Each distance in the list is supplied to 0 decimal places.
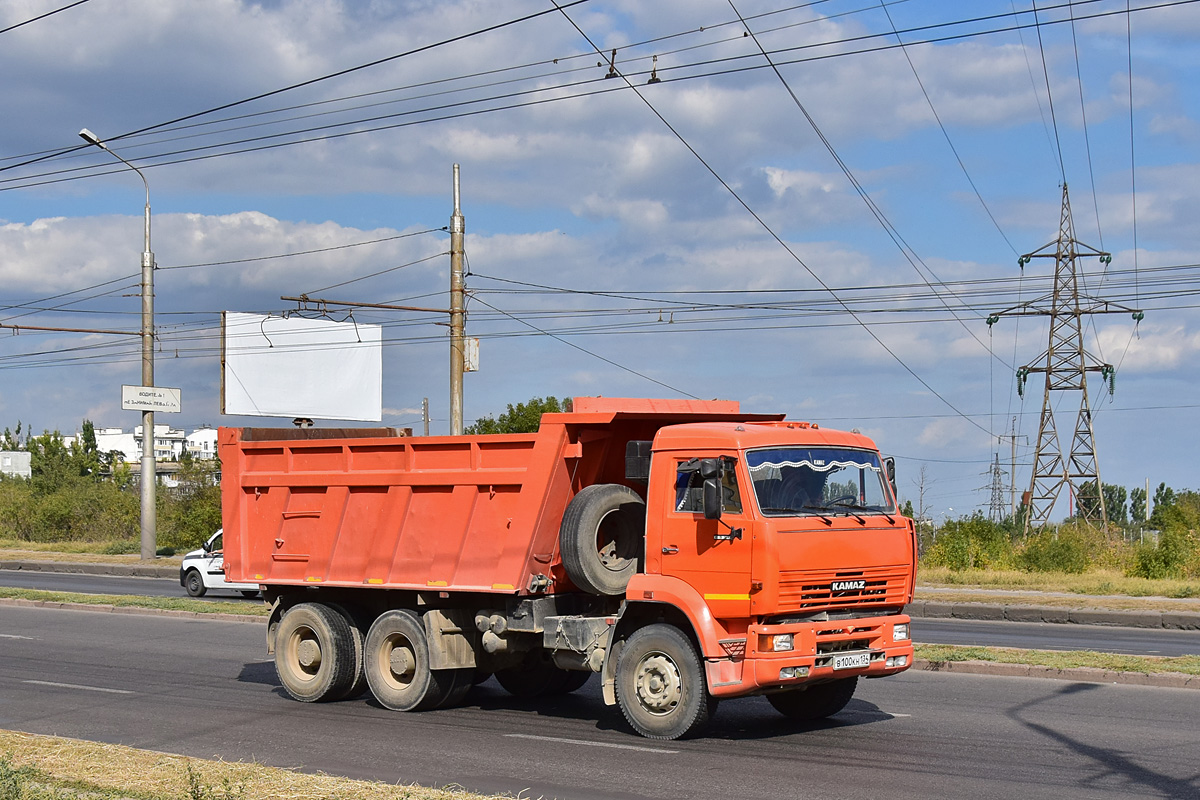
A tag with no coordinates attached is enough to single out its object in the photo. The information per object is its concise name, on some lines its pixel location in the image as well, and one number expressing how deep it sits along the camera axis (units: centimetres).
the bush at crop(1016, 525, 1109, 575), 3132
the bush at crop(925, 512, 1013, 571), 3192
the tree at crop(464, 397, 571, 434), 4894
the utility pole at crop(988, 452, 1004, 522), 6488
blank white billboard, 4119
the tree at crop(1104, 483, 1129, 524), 14668
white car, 2719
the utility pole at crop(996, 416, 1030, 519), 5494
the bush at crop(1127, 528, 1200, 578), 2898
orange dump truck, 945
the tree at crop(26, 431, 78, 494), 6284
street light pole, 3503
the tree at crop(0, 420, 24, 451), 14838
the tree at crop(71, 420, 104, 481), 7766
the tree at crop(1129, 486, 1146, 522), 14342
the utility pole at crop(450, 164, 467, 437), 2580
